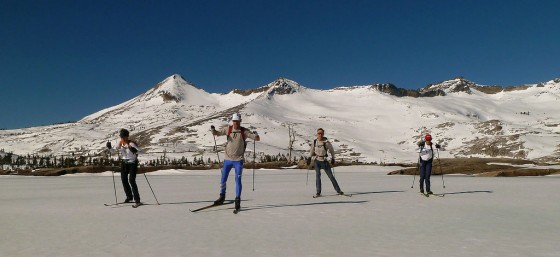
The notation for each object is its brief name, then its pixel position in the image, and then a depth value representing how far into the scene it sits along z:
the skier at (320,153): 15.45
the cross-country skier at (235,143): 11.79
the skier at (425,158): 15.77
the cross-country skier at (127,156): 13.11
